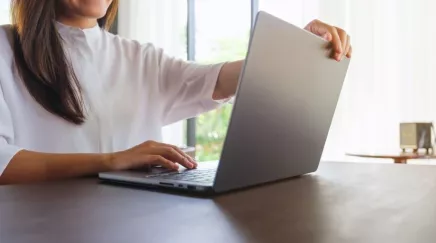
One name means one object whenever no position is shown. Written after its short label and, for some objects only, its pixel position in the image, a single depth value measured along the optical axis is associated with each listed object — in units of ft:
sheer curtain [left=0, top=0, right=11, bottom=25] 10.98
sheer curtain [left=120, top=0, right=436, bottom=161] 8.77
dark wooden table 1.29
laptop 1.97
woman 3.66
